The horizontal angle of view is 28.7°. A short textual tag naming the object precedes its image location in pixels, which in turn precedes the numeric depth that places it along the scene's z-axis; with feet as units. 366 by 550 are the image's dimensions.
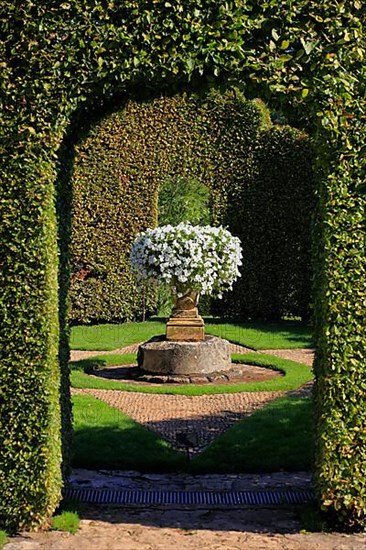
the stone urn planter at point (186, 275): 31.60
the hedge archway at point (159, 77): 14.92
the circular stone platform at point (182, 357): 31.60
